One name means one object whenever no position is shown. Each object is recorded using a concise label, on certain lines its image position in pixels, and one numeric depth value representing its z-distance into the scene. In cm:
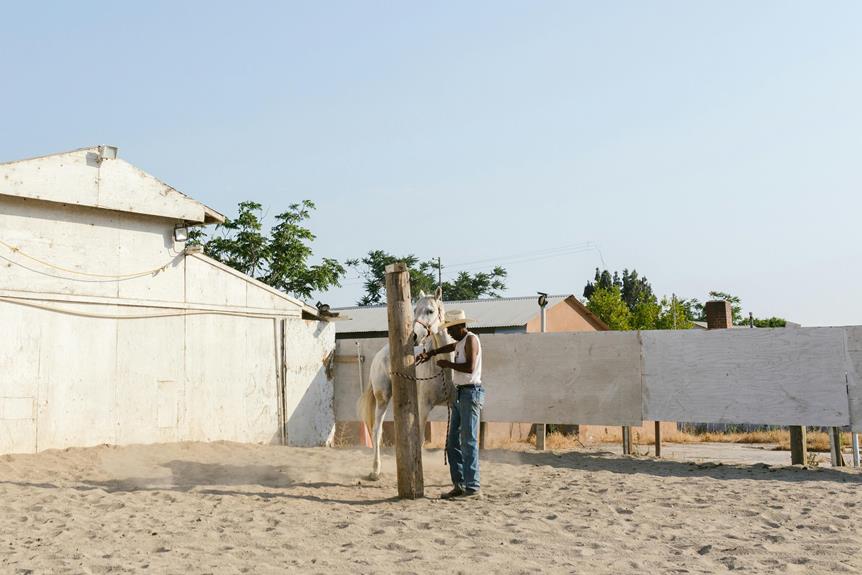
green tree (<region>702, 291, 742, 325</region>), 4926
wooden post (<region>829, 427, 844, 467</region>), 1183
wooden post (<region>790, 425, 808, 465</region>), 1217
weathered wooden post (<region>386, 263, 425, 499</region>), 857
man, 860
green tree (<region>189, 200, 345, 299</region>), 2650
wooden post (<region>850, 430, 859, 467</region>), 1193
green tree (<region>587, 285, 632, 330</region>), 3725
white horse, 928
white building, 1125
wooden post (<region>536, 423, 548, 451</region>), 1393
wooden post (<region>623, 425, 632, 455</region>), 1369
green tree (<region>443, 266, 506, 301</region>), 5400
